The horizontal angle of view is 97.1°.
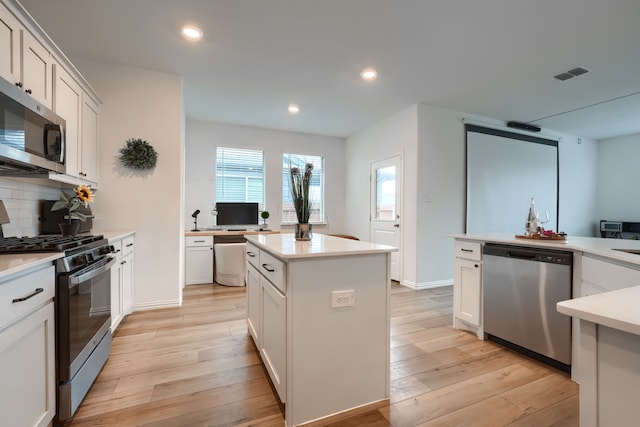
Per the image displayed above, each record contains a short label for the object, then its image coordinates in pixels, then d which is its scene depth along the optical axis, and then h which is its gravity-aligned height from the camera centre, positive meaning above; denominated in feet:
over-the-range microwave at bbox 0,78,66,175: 4.97 +1.53
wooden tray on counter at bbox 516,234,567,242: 7.33 -0.64
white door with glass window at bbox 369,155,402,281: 15.02 +0.51
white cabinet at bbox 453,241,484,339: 8.42 -2.28
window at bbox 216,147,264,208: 16.90 +2.25
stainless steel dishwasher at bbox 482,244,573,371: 6.58 -2.19
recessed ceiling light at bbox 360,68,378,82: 10.45 +5.27
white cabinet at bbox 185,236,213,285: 14.15 -2.44
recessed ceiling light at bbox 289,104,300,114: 13.93 +5.23
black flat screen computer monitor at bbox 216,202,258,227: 16.15 -0.08
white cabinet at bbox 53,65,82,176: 7.14 +2.72
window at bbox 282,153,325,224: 18.34 +1.75
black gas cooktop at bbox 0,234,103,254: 4.77 -0.62
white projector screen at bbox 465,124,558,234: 15.14 +2.08
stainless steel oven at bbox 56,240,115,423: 4.71 -2.08
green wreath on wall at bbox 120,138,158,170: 9.90 +2.00
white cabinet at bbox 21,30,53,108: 5.90 +3.13
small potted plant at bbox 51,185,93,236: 6.45 -0.17
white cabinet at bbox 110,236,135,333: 7.91 -2.12
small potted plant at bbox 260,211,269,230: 16.74 -0.24
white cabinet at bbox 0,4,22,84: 5.25 +3.16
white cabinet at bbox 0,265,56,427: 3.54 -1.96
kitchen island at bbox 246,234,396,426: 4.82 -2.07
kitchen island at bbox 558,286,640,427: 2.08 -1.13
